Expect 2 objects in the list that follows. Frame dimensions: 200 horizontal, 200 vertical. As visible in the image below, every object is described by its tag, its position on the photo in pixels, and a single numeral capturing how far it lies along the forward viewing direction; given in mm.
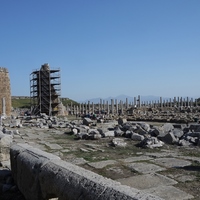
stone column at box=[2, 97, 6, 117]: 31972
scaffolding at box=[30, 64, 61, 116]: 40125
